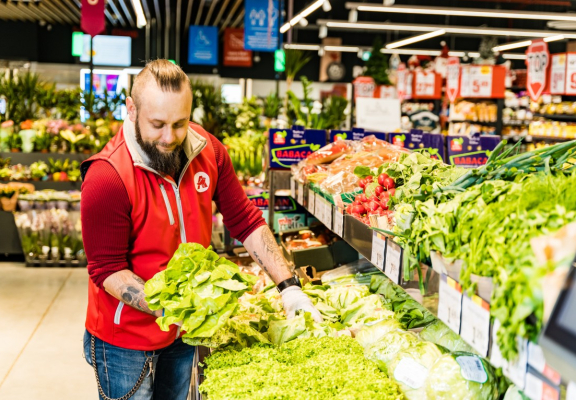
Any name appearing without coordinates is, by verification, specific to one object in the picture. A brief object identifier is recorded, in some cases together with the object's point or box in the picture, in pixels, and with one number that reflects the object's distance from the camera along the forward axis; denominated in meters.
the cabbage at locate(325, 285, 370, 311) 2.83
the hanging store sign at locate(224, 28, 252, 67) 19.48
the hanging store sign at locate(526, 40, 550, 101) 10.51
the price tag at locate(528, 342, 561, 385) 1.05
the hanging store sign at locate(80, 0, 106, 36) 8.20
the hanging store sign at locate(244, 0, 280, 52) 11.91
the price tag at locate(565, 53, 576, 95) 10.09
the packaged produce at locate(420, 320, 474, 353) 2.02
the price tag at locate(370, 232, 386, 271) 1.98
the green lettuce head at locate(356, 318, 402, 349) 2.25
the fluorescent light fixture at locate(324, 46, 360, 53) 20.89
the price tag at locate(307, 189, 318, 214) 3.45
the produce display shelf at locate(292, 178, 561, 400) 1.12
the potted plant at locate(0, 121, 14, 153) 7.96
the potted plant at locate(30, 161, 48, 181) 7.93
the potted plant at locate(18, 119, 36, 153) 7.98
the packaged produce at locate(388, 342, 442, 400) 1.80
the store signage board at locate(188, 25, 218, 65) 17.83
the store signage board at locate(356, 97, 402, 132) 8.06
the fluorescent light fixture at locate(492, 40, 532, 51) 16.24
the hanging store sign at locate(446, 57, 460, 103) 12.07
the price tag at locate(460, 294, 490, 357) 1.26
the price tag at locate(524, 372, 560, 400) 1.07
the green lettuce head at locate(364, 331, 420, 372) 1.99
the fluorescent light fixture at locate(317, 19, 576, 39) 12.85
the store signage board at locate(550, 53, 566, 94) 10.30
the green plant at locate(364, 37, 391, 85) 15.02
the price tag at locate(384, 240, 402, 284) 1.81
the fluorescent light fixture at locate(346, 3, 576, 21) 10.12
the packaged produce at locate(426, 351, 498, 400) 1.71
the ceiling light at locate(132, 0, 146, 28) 10.62
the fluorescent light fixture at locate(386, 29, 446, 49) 15.62
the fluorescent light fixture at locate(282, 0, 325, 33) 9.42
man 2.08
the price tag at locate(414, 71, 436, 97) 13.89
